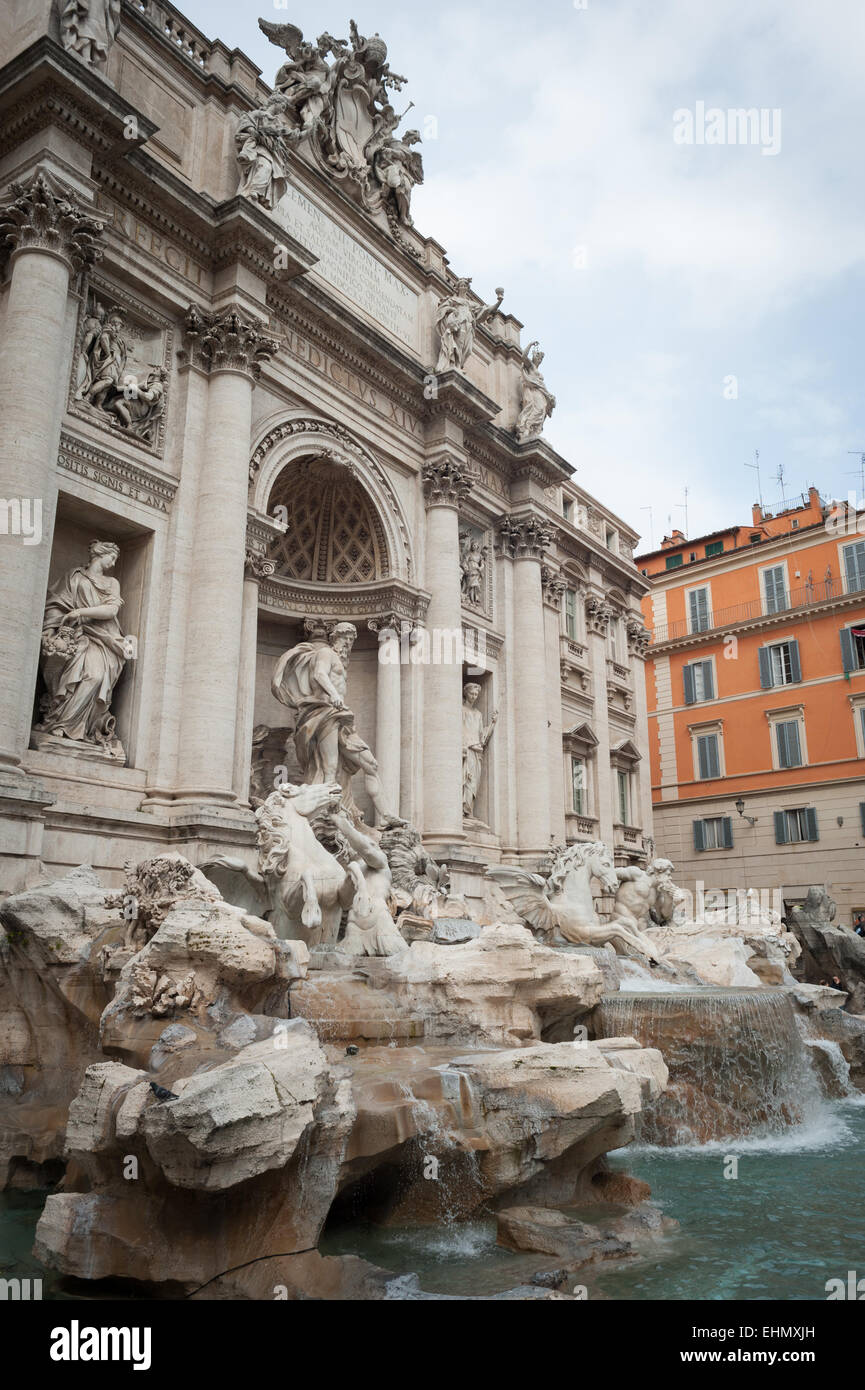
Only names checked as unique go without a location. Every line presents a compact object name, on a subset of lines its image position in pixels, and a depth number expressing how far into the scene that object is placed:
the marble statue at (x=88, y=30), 12.22
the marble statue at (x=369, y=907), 10.34
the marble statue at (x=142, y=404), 13.14
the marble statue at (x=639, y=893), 15.69
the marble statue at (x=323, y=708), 15.12
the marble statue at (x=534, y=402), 21.42
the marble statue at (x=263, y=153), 14.48
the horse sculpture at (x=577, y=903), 14.52
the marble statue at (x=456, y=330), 19.11
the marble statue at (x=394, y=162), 18.58
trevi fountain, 5.75
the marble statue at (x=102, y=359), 12.80
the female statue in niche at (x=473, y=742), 19.06
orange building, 28.09
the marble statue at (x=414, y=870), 14.05
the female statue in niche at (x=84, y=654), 11.91
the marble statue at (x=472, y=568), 20.08
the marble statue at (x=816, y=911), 21.88
